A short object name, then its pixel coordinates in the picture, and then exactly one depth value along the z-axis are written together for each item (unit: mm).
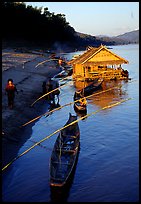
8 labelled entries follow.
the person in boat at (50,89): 34438
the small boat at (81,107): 29438
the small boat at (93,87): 37506
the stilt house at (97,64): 45250
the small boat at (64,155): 13551
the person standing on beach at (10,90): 23500
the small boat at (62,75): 55588
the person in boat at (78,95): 33225
